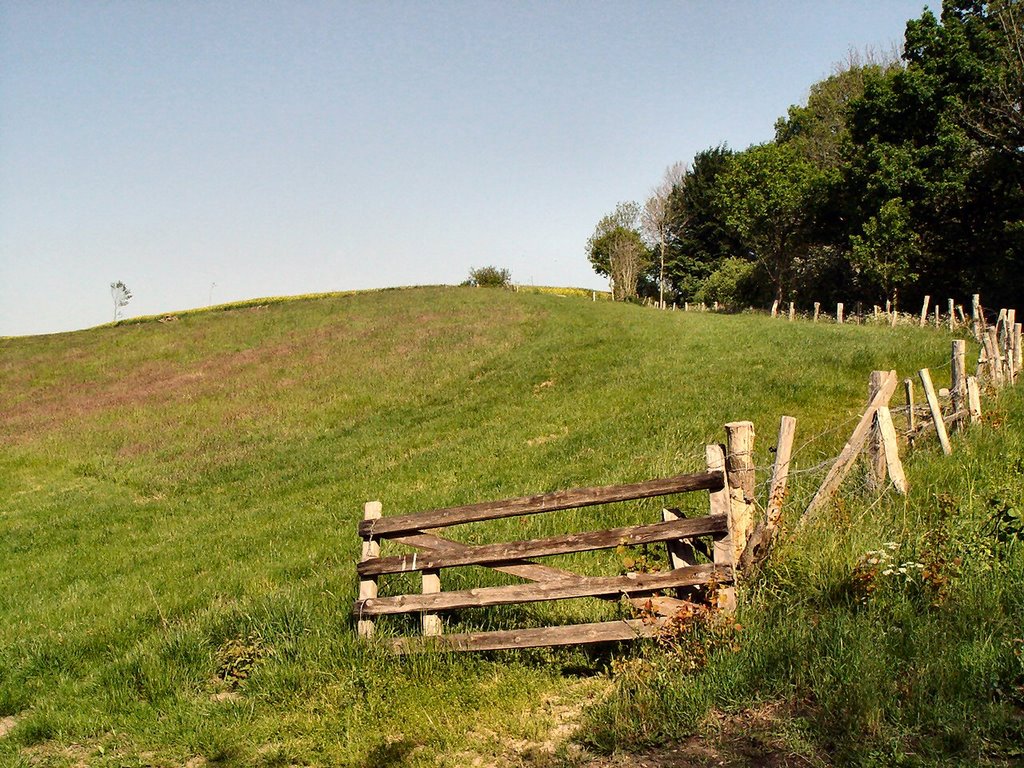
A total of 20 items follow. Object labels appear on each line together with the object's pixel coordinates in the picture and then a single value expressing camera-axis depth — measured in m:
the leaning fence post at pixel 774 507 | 5.85
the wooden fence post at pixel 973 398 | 10.12
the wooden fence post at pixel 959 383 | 10.38
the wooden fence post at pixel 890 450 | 7.29
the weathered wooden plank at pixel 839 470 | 6.45
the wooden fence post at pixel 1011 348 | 14.45
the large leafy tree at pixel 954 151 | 38.22
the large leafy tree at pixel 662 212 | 79.06
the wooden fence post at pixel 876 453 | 7.41
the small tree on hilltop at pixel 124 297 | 129.38
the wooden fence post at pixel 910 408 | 10.25
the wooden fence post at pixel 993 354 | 13.14
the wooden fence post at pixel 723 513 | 5.45
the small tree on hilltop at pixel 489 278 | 85.38
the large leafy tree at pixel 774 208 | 55.72
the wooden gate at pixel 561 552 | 5.58
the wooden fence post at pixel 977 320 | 22.01
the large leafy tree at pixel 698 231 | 71.88
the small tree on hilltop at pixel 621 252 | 78.00
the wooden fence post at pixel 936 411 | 9.02
